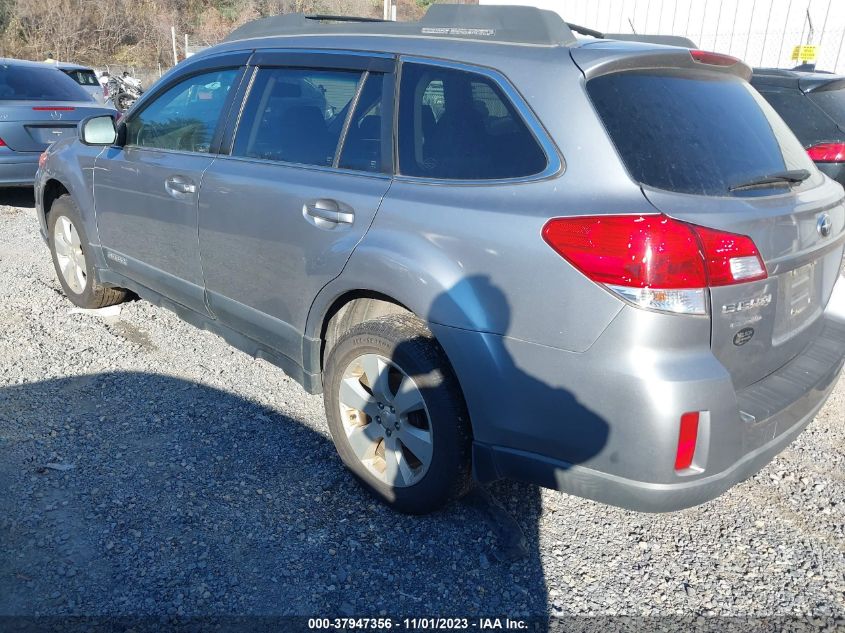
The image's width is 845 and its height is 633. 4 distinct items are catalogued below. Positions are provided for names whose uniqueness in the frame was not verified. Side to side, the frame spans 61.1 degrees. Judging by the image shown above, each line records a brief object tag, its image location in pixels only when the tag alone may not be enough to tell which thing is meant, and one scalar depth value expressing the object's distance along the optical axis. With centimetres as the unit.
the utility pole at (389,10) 1708
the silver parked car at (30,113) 812
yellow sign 1188
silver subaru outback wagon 220
